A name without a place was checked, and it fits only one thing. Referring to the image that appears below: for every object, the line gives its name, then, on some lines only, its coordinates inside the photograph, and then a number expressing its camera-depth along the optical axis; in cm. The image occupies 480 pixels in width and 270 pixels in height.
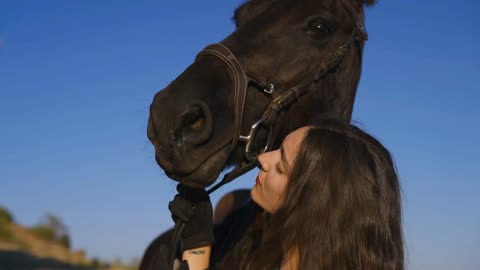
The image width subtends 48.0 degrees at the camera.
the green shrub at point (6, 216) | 1295
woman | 205
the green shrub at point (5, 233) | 1164
